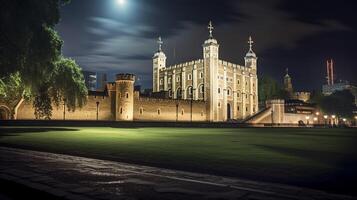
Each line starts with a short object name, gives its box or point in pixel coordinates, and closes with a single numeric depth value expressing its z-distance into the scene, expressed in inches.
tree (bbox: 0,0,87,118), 698.0
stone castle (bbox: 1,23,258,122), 2097.2
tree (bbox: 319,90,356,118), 3580.2
